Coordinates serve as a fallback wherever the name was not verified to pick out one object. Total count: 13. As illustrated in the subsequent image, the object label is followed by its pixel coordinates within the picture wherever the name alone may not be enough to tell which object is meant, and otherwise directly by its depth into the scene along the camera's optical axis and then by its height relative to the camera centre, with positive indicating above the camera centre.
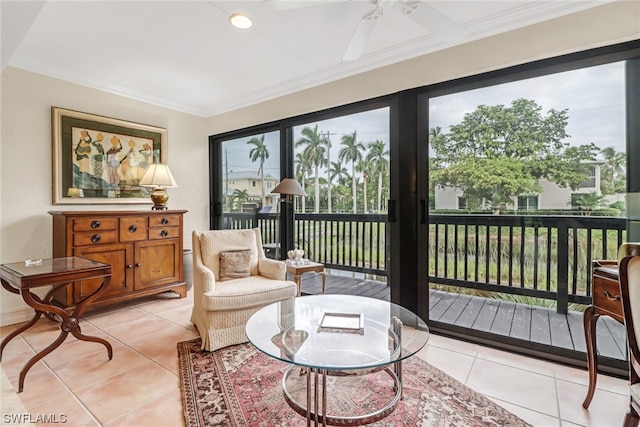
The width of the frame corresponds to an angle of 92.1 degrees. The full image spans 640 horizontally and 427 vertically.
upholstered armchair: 2.32 -0.62
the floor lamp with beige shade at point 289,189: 3.09 +0.21
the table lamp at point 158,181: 3.49 +0.33
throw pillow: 2.77 -0.50
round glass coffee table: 1.41 -0.68
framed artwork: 3.19 +0.62
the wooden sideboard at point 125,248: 2.88 -0.38
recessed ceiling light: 2.27 +1.43
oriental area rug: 1.59 -1.07
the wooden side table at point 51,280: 1.86 -0.44
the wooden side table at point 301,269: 2.93 -0.57
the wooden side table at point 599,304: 1.55 -0.50
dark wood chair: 1.15 -0.37
